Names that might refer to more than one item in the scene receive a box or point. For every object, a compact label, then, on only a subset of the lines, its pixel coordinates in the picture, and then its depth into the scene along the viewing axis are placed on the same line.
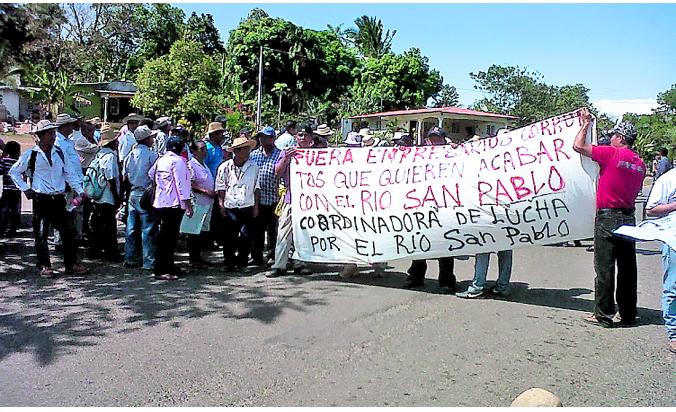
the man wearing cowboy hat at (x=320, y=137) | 8.24
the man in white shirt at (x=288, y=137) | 10.25
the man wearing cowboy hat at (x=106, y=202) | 8.30
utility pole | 34.24
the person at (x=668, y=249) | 5.34
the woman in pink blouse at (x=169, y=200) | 7.48
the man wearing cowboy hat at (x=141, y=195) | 7.95
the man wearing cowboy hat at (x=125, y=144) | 9.10
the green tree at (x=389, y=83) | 43.78
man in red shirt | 5.83
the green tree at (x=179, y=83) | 31.41
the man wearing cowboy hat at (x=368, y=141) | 10.88
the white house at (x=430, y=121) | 39.94
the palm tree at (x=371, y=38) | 50.97
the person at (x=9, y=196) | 9.73
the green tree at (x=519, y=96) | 61.72
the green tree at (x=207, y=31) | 56.31
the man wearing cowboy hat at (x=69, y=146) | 7.75
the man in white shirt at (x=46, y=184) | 7.31
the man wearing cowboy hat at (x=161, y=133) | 9.84
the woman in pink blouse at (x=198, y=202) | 8.20
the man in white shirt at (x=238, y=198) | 8.06
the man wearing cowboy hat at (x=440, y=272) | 7.34
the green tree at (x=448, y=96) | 62.81
